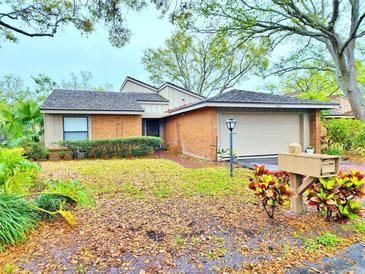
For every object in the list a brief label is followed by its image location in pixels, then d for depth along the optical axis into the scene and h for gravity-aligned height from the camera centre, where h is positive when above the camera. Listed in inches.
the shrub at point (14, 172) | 151.9 -24.8
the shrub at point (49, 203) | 154.3 -47.3
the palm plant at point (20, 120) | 470.6 +35.2
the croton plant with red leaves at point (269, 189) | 147.4 -36.7
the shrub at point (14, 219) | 122.9 -49.7
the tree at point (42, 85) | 985.6 +232.1
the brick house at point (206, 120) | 428.8 +31.5
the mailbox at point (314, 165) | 137.0 -19.8
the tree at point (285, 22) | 350.3 +196.0
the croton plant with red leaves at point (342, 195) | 140.6 -39.0
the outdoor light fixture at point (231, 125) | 287.7 +12.0
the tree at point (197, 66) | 1028.9 +327.5
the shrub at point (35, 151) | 434.9 -29.0
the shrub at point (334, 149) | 480.4 -35.2
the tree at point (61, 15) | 253.8 +141.7
